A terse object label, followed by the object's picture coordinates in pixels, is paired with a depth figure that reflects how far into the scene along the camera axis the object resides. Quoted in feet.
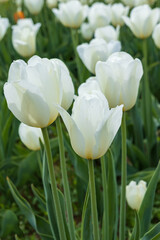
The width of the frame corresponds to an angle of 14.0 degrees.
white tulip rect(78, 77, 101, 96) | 5.73
